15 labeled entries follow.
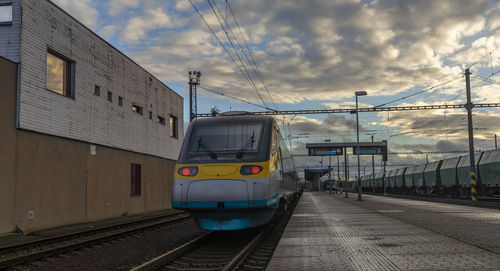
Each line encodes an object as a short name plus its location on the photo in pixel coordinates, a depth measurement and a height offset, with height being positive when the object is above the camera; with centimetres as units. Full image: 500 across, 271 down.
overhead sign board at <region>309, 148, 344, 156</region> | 5525 +181
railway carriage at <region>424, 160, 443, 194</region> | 3800 -113
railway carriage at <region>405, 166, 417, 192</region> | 4674 -151
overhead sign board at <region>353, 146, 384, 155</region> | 5197 +181
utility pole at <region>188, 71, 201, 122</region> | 3091 +608
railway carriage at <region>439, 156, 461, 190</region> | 3338 -68
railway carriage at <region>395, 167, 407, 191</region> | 5134 -164
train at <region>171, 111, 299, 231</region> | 865 -18
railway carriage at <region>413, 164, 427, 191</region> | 4247 -137
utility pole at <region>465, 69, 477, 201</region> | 2419 +279
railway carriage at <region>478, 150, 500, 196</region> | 2631 -55
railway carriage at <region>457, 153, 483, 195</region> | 3038 -65
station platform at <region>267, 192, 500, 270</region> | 658 -161
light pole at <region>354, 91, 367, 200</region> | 3309 +558
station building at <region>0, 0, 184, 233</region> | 1327 +165
